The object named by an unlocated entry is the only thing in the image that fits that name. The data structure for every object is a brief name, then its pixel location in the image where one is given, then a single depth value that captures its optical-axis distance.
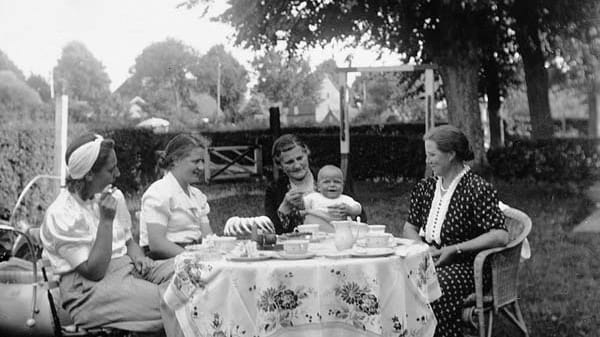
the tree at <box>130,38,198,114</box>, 52.31
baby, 4.85
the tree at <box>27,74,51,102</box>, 47.58
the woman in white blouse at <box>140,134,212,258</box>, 4.61
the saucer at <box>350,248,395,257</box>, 3.69
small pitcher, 3.90
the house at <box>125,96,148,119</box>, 57.39
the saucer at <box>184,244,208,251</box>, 4.04
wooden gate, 19.30
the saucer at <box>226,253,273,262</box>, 3.67
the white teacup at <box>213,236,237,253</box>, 3.94
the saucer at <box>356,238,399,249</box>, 4.02
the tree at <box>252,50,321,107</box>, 46.94
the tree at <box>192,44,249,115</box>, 56.75
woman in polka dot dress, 4.51
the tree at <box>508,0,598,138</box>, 15.98
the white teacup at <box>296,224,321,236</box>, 4.53
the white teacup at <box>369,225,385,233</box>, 4.11
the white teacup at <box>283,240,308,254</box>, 3.72
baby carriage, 3.98
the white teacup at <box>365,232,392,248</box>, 3.93
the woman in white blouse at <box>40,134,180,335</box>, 3.97
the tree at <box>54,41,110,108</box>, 69.88
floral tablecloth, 3.56
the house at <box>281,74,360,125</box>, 57.55
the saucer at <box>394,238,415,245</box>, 4.24
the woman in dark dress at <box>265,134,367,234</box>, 5.22
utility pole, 52.34
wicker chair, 4.48
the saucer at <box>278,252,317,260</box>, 3.67
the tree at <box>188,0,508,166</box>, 15.83
